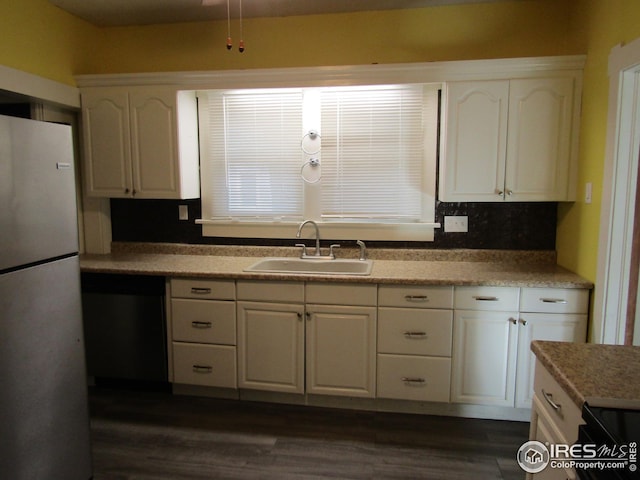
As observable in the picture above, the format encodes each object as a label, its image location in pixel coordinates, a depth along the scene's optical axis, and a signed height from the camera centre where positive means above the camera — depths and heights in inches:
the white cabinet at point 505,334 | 93.8 -30.2
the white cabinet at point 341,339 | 99.6 -33.5
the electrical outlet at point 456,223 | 116.0 -6.8
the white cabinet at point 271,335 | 102.3 -33.5
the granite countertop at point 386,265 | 96.6 -17.6
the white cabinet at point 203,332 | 104.9 -33.7
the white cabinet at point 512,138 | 99.5 +14.3
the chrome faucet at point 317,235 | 118.9 -10.7
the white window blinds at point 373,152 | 114.3 +12.4
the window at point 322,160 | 115.0 +10.4
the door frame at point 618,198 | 81.0 +0.2
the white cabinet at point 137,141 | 114.0 +14.8
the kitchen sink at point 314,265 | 114.6 -18.6
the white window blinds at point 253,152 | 119.6 +12.8
